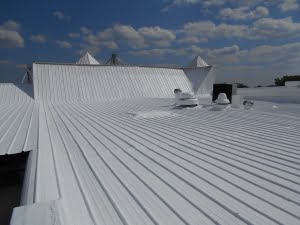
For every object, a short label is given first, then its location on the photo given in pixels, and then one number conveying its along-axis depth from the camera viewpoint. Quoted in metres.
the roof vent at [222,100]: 9.98
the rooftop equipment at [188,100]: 10.83
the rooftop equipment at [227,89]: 11.58
